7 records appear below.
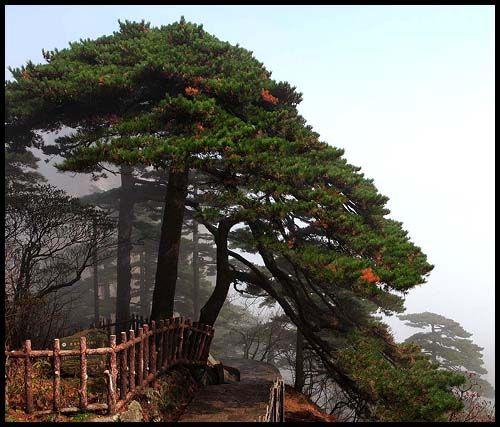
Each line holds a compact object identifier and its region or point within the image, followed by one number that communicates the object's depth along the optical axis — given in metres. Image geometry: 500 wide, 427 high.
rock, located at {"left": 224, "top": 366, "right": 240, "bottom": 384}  13.01
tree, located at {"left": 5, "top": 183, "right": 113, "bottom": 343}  13.95
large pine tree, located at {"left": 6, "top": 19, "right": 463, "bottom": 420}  7.81
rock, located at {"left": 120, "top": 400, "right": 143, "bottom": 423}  6.97
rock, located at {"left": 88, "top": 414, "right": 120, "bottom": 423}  6.44
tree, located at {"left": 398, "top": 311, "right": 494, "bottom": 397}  31.39
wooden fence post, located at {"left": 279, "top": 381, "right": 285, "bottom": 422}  10.43
